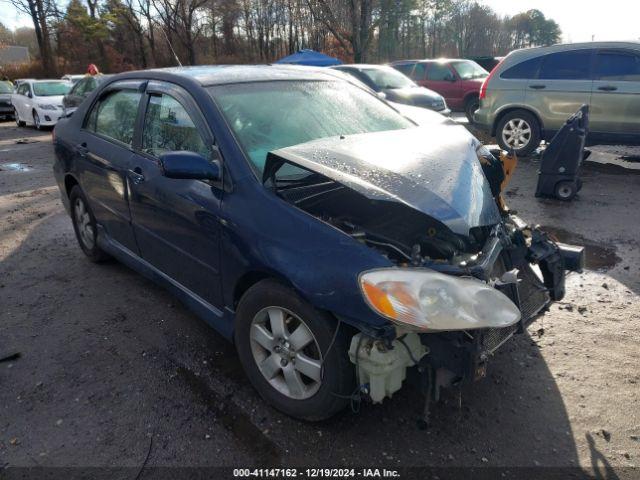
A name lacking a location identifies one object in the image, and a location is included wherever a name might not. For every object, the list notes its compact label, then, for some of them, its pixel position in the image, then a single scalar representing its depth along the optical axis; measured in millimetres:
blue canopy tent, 16828
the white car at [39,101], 15078
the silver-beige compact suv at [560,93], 7461
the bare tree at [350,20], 23734
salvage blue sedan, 2047
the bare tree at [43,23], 31969
